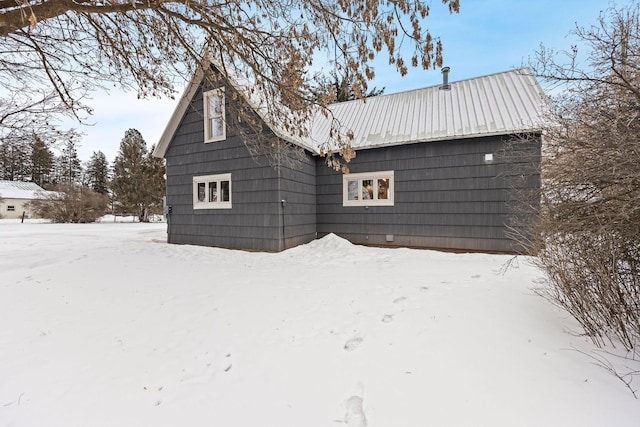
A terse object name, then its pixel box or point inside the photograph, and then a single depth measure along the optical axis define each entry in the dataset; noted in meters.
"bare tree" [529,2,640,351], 2.08
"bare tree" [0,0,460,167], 3.29
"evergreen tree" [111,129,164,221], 22.61
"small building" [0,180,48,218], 29.44
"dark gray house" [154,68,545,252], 7.15
